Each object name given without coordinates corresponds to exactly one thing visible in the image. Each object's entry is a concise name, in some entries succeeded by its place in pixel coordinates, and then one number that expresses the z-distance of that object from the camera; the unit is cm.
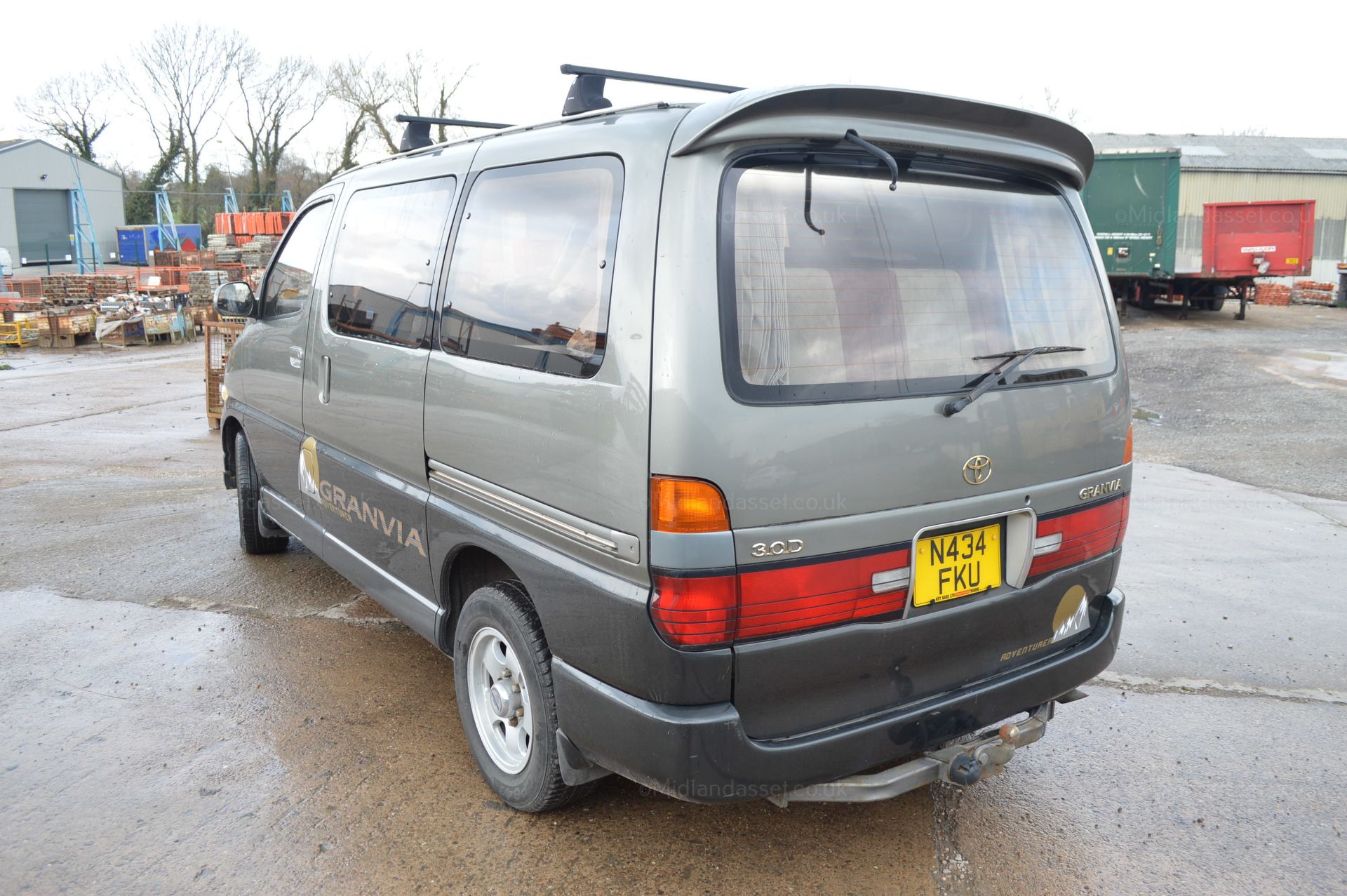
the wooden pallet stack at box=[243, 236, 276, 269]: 2797
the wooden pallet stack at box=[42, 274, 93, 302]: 2366
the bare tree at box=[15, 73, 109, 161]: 5188
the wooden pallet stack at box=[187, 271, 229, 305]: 2394
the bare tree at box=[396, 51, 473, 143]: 4575
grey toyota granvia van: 230
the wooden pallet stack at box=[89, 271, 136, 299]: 2398
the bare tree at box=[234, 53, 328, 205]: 5372
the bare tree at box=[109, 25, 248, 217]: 5319
